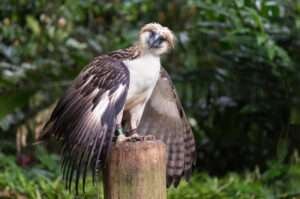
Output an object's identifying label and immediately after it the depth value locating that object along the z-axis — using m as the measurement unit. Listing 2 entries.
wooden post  6.98
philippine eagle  7.12
